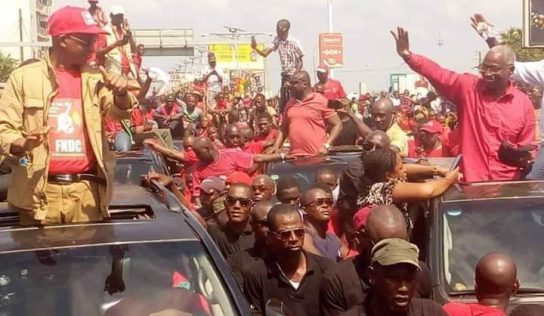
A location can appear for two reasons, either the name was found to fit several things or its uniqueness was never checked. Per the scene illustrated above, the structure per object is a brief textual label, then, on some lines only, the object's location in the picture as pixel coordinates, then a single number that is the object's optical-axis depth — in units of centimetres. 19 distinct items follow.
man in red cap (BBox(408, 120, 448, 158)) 1055
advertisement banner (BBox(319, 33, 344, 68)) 2484
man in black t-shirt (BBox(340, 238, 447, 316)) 385
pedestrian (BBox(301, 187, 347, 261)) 628
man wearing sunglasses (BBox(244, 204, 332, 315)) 538
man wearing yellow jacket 473
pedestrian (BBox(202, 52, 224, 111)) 2161
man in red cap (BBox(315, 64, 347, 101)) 1308
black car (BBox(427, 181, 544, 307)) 559
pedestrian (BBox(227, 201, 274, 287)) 584
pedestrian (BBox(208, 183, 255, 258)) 655
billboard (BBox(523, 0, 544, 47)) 1343
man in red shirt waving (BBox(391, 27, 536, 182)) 733
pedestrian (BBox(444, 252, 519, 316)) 455
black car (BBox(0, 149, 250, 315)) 391
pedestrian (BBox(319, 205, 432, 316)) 465
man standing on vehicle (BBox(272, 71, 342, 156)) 1042
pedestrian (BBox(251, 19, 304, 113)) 1333
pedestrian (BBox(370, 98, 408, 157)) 959
